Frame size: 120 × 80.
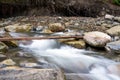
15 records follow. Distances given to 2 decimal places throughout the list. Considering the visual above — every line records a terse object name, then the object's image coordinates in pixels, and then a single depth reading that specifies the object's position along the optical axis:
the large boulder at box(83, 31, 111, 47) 3.66
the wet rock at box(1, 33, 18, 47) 3.58
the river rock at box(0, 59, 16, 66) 2.67
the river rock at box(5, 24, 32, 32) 4.64
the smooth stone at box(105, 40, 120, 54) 3.53
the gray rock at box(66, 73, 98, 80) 2.54
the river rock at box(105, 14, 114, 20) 5.94
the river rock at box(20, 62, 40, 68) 2.64
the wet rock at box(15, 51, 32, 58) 3.17
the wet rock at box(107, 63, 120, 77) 2.79
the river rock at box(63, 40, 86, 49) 3.69
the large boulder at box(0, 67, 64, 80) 1.97
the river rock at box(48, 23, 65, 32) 4.67
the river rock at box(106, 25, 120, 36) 4.35
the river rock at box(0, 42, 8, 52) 3.28
